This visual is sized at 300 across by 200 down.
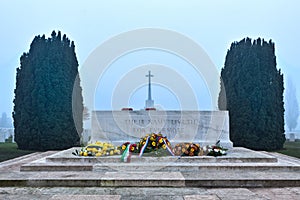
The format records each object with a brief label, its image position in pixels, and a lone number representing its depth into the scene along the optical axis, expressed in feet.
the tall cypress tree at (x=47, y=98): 38.45
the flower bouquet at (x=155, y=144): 22.81
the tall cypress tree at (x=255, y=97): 40.29
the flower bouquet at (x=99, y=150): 22.08
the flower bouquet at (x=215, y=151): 21.90
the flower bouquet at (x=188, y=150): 21.93
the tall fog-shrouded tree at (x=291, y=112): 118.42
